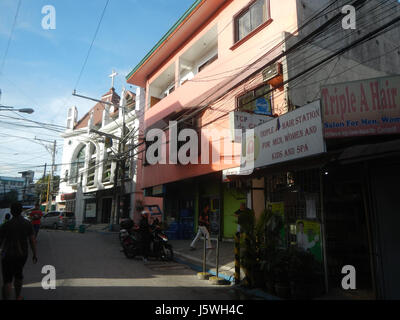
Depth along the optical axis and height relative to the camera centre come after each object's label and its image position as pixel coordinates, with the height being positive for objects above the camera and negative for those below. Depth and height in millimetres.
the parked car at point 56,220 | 25656 -1062
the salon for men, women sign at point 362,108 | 6020 +2213
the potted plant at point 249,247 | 6430 -876
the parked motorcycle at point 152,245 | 9602 -1226
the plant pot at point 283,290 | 5656 -1599
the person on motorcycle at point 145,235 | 9277 -879
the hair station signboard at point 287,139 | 6484 +1799
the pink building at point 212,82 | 10469 +5834
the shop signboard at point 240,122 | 8742 +2710
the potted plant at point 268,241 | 6031 -724
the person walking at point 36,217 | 12281 -399
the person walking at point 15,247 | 4531 -631
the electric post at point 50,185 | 39219 +3289
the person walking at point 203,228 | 10564 -715
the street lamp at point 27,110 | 11933 +4097
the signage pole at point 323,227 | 5953 -396
